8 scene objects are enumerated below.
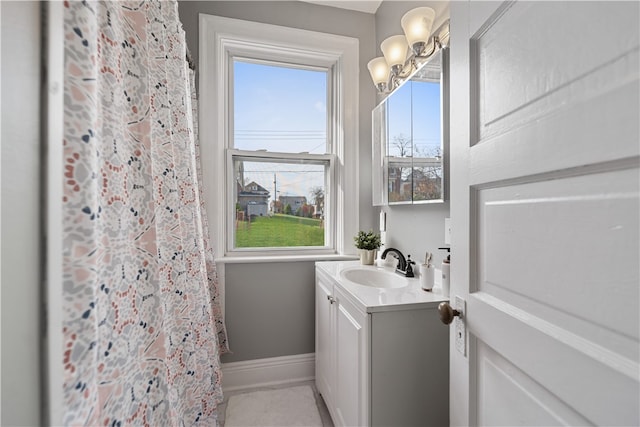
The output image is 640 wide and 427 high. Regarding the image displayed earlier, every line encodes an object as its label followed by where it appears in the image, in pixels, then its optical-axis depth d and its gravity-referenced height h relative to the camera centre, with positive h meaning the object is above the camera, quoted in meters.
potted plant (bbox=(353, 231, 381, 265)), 1.81 -0.22
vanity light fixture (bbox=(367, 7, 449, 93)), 1.35 +0.87
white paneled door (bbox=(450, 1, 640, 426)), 0.38 +0.00
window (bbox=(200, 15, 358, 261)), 1.97 +0.52
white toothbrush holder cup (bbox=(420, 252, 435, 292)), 1.21 -0.28
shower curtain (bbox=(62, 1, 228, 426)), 0.47 -0.03
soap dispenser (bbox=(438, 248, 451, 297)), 1.11 -0.26
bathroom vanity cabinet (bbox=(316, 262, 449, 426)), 1.05 -0.57
